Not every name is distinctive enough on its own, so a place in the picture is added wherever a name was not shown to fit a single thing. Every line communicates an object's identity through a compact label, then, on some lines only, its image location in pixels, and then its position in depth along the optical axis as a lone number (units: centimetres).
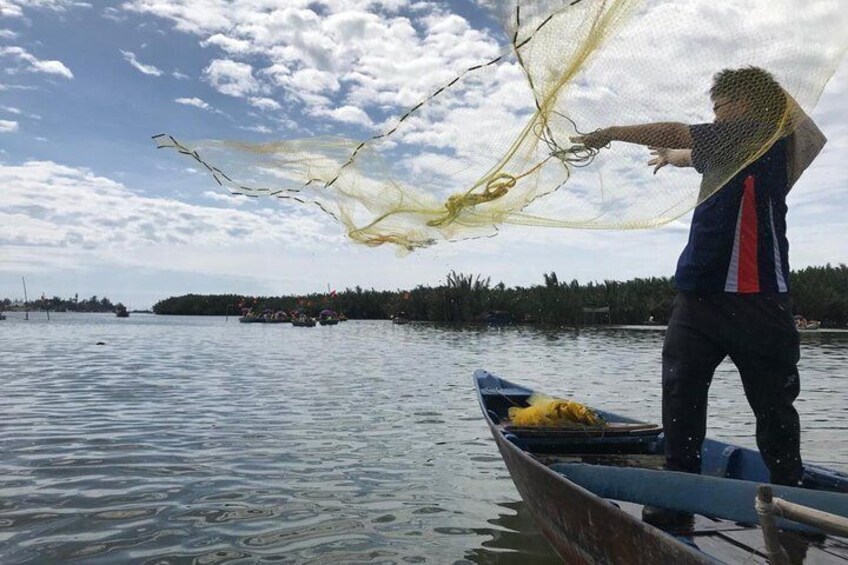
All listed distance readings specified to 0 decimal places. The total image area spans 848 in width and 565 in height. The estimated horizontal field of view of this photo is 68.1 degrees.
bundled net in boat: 584
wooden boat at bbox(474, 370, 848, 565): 284
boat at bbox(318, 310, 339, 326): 6077
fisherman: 340
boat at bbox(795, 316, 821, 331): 4131
